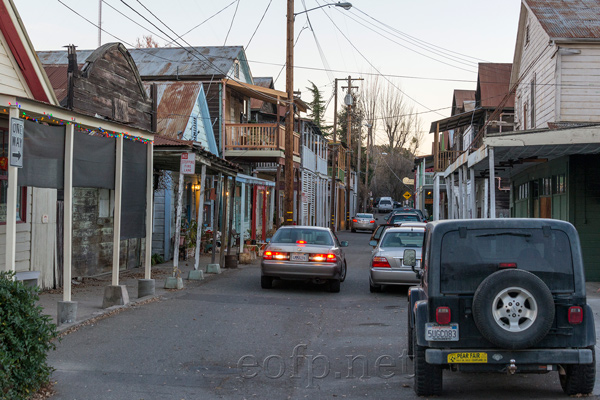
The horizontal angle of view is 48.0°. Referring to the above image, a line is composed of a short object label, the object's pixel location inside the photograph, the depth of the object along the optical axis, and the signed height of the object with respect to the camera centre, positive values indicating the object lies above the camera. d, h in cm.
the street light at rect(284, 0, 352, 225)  2233 +313
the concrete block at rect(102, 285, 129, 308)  1155 -147
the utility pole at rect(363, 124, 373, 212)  6941 +616
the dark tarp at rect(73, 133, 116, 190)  1007 +77
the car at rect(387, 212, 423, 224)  3059 -20
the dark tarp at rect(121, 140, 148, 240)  1181 +36
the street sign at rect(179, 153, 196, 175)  1453 +104
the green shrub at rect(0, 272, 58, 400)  547 -111
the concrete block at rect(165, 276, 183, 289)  1430 -154
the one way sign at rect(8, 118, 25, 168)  813 +82
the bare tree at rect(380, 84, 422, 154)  7118 +898
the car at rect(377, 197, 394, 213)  7544 +86
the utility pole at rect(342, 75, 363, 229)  5169 +430
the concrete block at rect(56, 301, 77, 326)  965 -147
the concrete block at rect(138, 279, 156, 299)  1289 -147
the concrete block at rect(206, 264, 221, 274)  1786 -154
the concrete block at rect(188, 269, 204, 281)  1611 -154
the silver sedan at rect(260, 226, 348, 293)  1426 -106
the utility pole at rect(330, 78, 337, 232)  4525 +350
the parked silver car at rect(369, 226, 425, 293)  1415 -110
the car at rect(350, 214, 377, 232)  4794 -71
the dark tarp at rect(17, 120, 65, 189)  878 +72
